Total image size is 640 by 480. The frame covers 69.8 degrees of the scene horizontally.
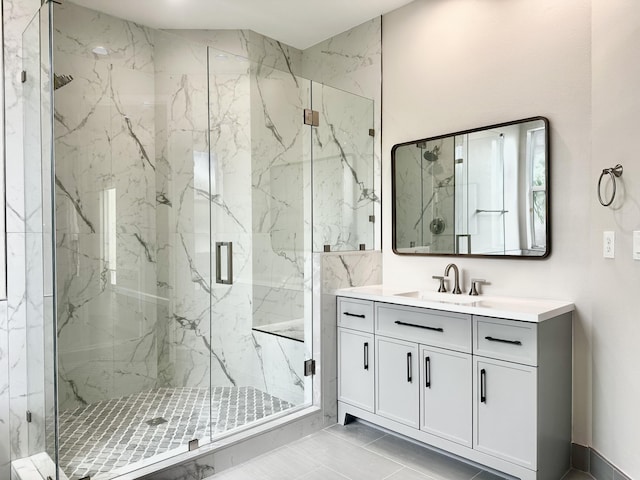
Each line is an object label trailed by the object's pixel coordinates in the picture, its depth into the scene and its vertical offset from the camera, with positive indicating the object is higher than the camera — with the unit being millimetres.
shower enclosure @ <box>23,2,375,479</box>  2115 -31
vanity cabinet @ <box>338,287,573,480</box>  2148 -744
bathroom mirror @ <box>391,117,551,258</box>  2578 +267
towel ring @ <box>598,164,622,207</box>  2178 +293
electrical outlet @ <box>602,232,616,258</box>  2217 -43
